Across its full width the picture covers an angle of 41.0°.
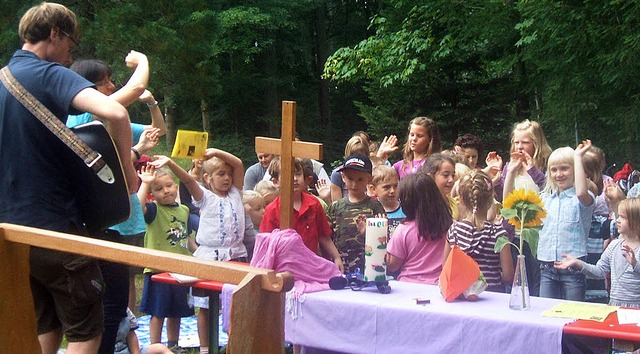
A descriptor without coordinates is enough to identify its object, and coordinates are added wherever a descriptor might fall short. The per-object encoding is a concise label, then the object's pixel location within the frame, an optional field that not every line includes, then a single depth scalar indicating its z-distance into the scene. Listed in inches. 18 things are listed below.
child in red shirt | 209.8
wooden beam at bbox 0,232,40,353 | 119.3
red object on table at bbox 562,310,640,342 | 145.3
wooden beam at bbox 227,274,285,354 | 86.2
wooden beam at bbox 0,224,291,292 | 89.3
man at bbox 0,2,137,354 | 131.9
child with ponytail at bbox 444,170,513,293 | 189.3
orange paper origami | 167.8
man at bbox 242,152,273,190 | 319.3
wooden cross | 183.8
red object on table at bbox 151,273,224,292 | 198.5
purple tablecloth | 152.4
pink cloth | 181.3
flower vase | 161.9
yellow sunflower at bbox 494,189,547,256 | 162.6
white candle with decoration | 177.6
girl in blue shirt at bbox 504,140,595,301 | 215.0
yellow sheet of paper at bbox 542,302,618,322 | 156.0
